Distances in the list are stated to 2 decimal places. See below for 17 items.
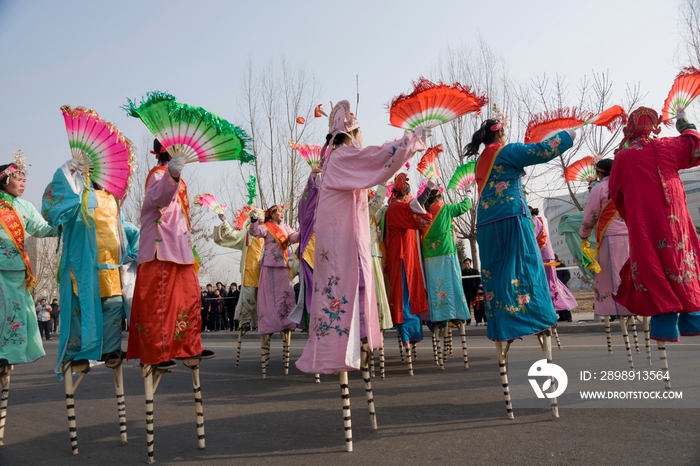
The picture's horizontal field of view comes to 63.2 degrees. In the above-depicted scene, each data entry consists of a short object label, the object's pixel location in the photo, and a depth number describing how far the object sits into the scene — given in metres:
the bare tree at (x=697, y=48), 15.62
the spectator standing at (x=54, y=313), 30.97
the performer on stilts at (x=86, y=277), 4.59
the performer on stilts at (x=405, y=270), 7.30
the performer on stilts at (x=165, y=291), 4.09
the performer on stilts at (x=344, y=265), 4.04
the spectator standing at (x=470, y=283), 16.20
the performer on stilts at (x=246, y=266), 8.92
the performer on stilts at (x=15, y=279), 5.09
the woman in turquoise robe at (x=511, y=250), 4.44
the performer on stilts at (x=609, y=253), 6.39
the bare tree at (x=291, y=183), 25.17
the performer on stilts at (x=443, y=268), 7.51
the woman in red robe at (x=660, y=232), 4.47
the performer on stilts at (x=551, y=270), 8.12
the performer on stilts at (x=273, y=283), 8.07
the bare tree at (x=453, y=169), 20.38
